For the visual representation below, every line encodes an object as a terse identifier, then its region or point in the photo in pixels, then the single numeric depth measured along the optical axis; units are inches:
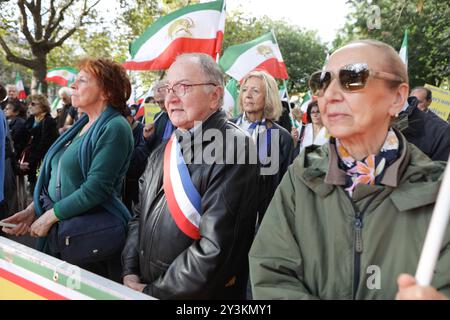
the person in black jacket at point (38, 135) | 268.7
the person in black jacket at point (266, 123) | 158.6
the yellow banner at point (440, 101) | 241.0
